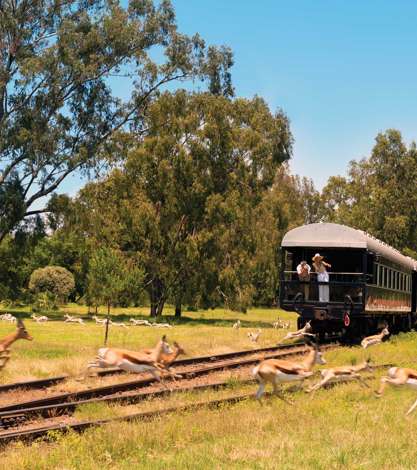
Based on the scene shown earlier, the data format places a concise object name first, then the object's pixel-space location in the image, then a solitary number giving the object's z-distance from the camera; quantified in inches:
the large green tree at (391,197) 2341.9
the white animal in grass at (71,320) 1444.1
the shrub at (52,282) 2119.8
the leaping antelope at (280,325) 1431.8
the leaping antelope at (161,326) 1358.0
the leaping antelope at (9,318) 1349.7
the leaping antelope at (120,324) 1302.9
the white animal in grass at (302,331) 930.4
